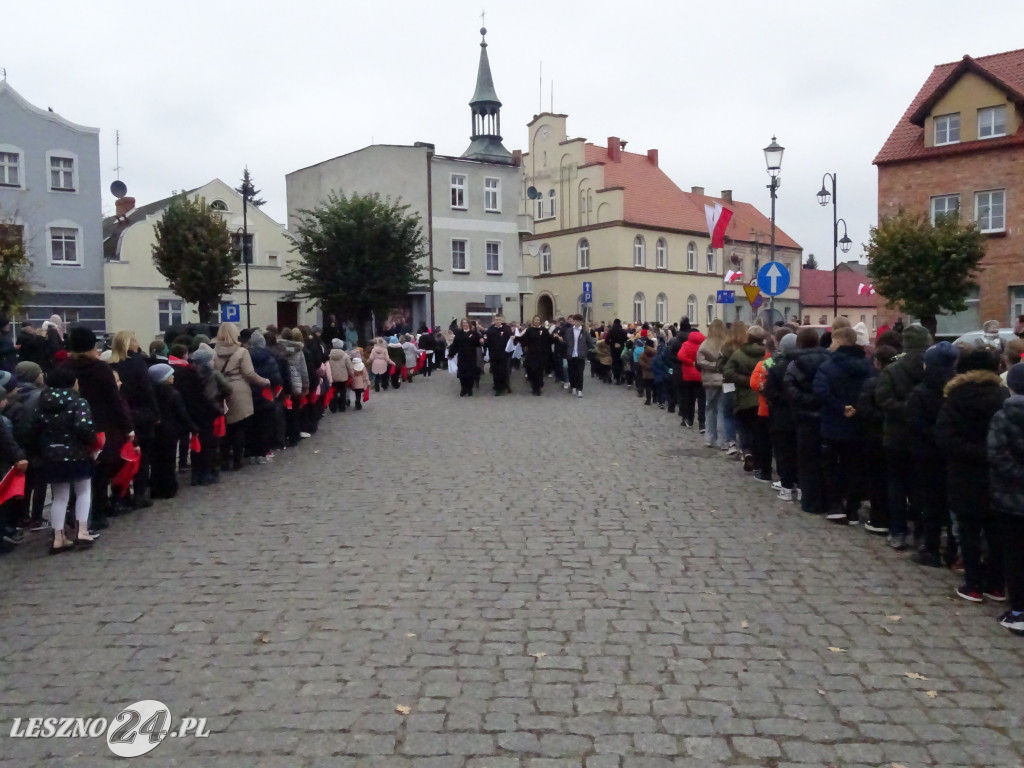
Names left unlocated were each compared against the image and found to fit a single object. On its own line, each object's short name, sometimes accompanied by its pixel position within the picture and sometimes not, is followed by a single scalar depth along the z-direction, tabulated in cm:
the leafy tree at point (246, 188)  4602
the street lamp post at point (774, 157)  2309
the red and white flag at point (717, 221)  2183
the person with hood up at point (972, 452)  655
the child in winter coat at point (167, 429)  1032
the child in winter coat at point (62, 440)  813
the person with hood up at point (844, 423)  890
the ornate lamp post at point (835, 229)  3257
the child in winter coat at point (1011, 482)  593
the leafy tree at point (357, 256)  3809
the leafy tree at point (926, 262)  3130
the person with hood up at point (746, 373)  1182
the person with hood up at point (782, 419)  1010
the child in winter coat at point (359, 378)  1969
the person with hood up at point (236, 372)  1245
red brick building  3512
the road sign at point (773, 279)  1709
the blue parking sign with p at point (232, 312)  3653
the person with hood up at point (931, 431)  738
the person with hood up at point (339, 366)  1883
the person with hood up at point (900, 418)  787
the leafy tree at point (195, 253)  3947
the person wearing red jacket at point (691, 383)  1580
